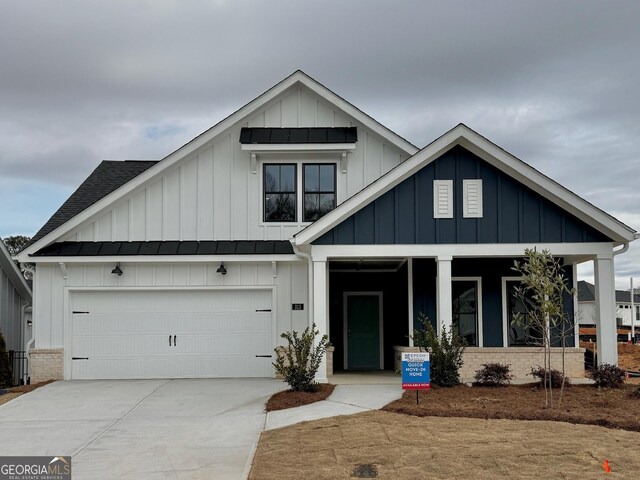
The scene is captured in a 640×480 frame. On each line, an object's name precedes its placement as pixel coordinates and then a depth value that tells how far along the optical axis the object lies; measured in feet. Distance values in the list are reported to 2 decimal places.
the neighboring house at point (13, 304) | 66.13
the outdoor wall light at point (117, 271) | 57.61
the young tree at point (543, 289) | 39.83
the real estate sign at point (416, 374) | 40.52
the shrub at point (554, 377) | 46.50
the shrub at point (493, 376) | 47.06
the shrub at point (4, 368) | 59.02
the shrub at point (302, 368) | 45.83
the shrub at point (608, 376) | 46.01
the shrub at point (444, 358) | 45.88
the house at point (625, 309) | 222.28
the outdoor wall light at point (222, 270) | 57.57
